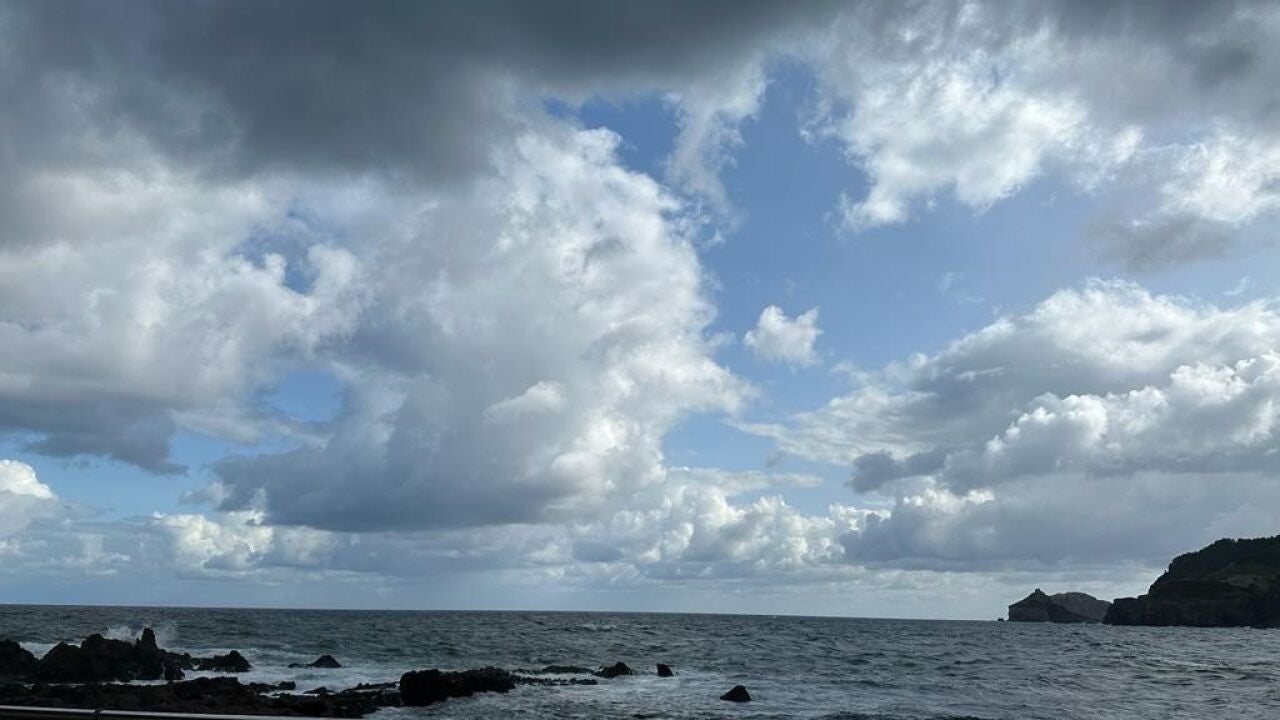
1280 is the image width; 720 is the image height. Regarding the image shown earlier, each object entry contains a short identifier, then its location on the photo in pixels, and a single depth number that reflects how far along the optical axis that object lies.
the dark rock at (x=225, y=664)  60.75
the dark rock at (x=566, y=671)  63.61
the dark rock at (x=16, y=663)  46.97
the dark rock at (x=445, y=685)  42.69
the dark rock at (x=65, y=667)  47.41
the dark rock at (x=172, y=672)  51.91
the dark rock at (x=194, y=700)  33.22
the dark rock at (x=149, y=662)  52.19
